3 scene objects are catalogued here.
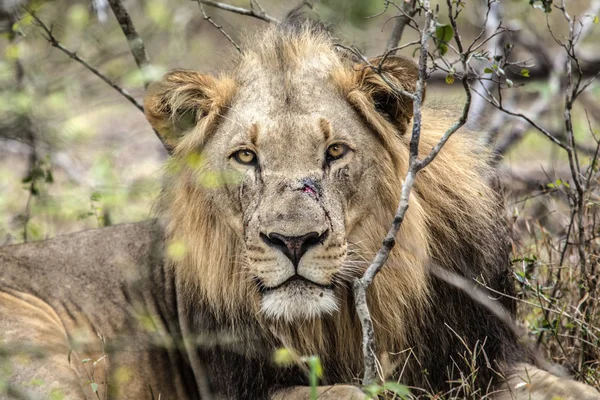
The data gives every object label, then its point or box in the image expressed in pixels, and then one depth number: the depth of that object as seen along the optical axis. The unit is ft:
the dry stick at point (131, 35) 37.47
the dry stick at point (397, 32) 38.34
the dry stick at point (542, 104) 47.47
